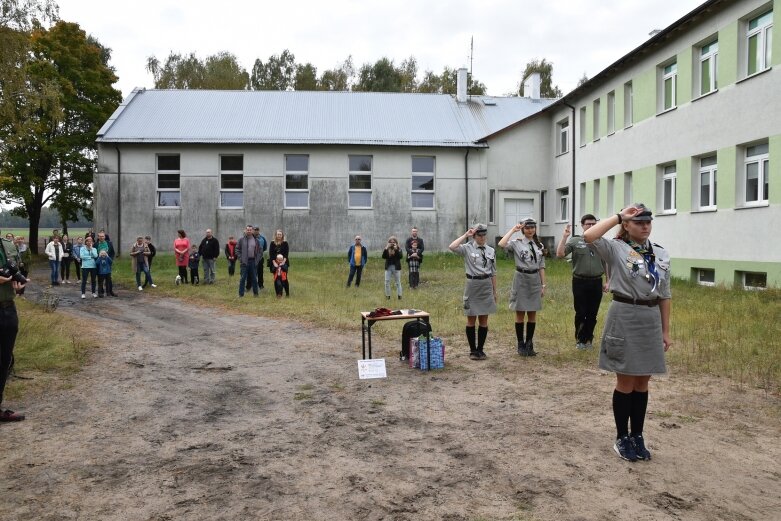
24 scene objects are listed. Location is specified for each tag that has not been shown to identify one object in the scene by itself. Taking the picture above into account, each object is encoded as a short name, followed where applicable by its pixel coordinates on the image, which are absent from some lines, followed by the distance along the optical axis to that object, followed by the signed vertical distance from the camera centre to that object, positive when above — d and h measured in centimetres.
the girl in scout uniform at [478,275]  902 -34
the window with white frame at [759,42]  1605 +530
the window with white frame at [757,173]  1622 +200
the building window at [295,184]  3031 +306
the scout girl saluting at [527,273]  916 -31
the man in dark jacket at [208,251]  2020 -6
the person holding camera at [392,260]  1675 -25
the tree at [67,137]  3492 +615
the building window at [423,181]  3086 +328
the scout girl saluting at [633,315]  512 -51
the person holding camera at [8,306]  626 -57
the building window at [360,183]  3055 +316
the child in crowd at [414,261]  1855 -31
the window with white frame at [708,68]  1831 +529
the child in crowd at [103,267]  1777 -51
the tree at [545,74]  4794 +1306
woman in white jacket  2116 -19
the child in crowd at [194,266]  2066 -56
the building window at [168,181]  3005 +311
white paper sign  815 -150
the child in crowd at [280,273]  1736 -63
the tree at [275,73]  5131 +1397
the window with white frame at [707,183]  1841 +198
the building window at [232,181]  3014 +316
